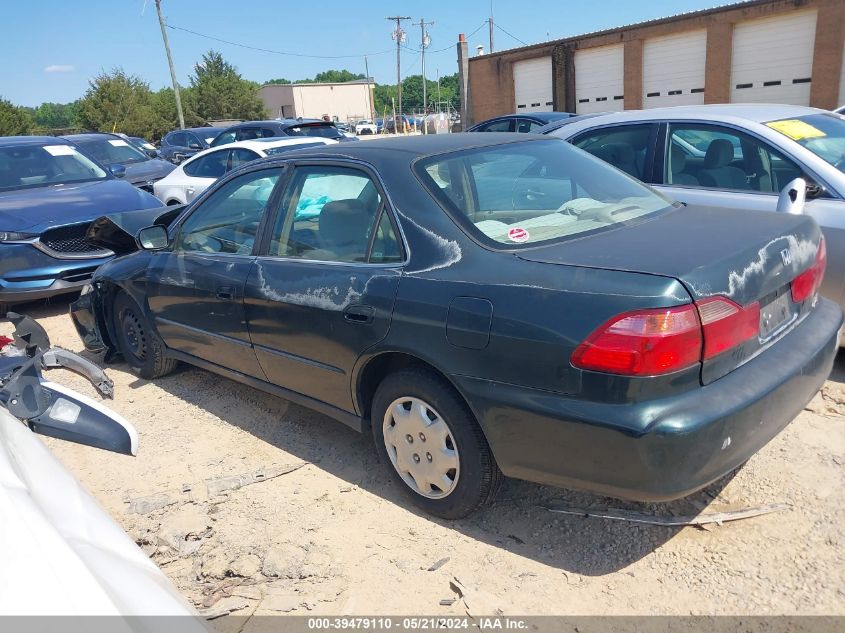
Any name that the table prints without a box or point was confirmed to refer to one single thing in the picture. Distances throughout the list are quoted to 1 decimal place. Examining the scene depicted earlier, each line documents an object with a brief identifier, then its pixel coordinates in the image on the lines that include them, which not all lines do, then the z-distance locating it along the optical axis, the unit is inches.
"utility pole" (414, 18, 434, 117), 2255.2
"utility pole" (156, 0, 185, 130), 1320.1
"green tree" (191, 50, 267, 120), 1993.1
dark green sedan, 94.7
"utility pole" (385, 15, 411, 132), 2337.6
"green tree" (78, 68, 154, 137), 1647.4
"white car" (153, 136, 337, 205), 365.4
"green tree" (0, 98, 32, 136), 1581.0
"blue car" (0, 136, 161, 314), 272.7
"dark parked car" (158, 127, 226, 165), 729.6
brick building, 788.0
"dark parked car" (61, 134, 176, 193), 476.4
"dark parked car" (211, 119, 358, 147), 468.2
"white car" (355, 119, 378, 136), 2395.4
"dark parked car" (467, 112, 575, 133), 522.6
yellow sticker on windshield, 181.8
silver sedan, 167.3
